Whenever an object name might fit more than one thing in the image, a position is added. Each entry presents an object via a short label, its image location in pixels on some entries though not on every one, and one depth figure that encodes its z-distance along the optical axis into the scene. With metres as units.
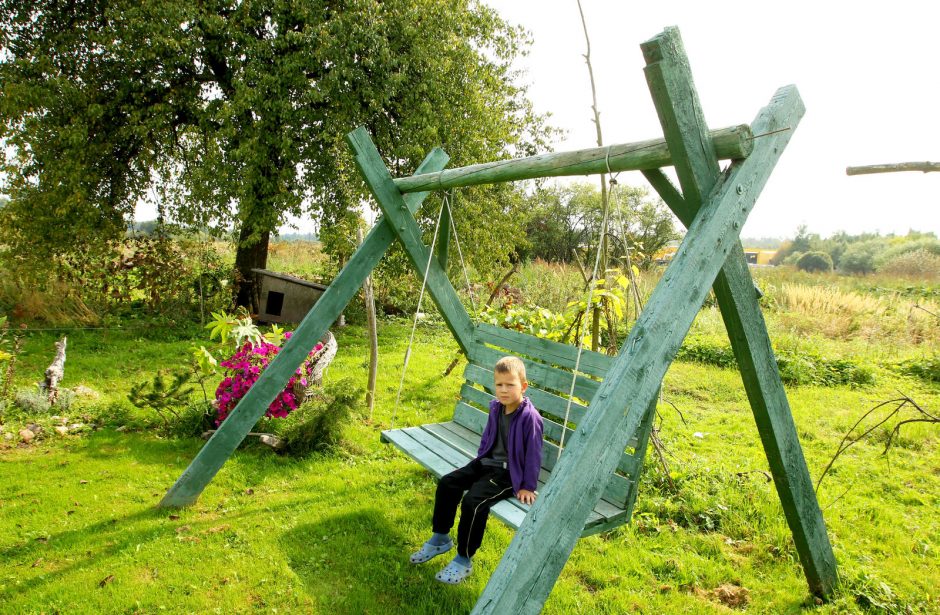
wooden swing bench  2.74
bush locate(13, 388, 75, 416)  4.98
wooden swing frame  1.60
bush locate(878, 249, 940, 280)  16.27
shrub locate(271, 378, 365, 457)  4.55
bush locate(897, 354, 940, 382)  7.19
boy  2.81
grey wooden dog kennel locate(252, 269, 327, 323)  9.79
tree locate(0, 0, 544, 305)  8.23
